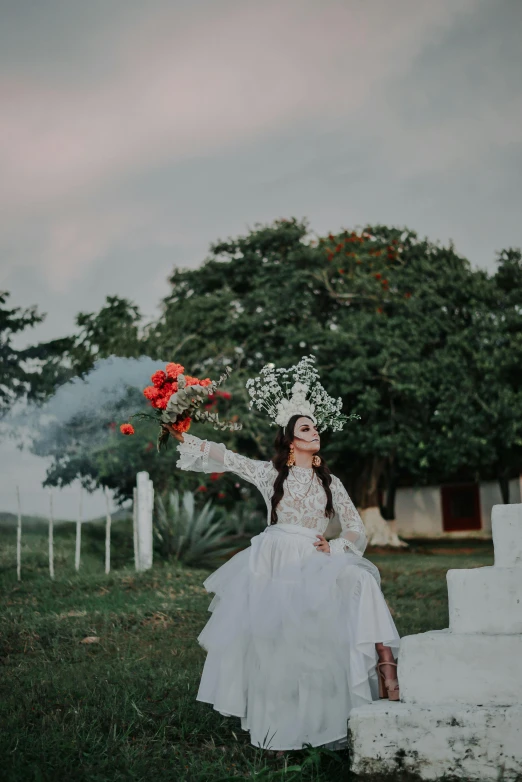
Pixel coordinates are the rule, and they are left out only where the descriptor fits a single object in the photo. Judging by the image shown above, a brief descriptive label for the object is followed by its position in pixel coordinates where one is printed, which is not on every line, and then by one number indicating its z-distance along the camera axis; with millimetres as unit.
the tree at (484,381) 17562
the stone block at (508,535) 3867
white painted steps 3666
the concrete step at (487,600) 3797
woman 4324
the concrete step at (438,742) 3646
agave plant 12492
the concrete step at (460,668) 3719
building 24328
